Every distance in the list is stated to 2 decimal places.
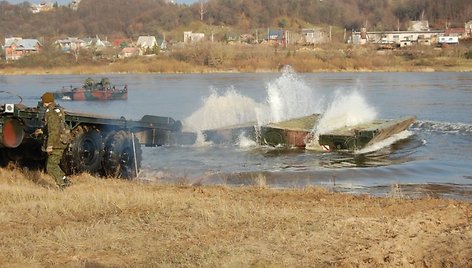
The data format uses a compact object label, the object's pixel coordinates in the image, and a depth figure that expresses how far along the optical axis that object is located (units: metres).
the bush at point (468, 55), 105.87
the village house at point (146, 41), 180.38
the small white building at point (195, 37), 187.88
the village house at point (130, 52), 135.62
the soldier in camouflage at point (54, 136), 11.48
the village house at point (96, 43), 171.12
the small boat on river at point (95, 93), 50.12
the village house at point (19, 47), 155.00
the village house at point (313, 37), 177.38
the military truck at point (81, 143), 13.31
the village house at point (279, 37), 166.77
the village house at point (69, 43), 174.12
